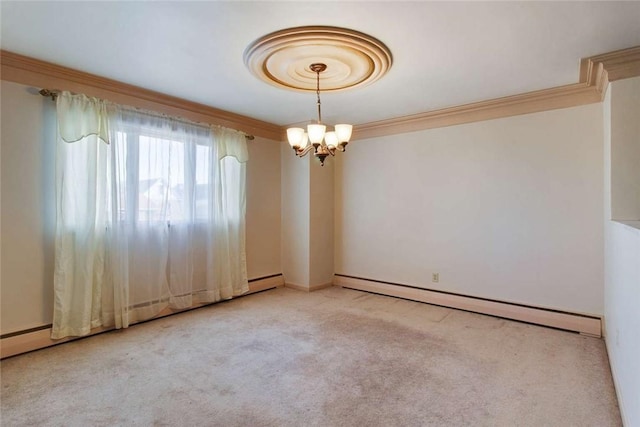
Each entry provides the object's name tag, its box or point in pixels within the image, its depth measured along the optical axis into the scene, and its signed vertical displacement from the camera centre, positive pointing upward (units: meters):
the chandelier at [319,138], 2.70 +0.62
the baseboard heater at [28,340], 2.74 -1.10
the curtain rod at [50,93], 2.88 +1.07
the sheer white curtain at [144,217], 3.05 -0.06
